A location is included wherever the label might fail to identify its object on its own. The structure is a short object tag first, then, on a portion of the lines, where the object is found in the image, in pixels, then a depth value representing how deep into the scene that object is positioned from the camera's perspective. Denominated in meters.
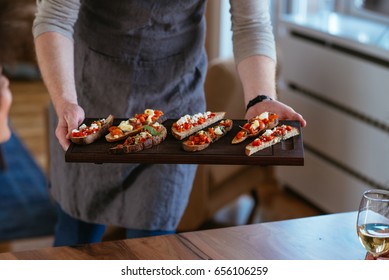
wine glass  1.54
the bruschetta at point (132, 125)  1.81
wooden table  1.66
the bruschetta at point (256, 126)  1.81
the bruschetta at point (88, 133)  1.78
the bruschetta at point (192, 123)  1.83
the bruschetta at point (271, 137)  1.74
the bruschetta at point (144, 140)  1.74
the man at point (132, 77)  2.03
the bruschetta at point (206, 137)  1.76
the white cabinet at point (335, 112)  3.35
